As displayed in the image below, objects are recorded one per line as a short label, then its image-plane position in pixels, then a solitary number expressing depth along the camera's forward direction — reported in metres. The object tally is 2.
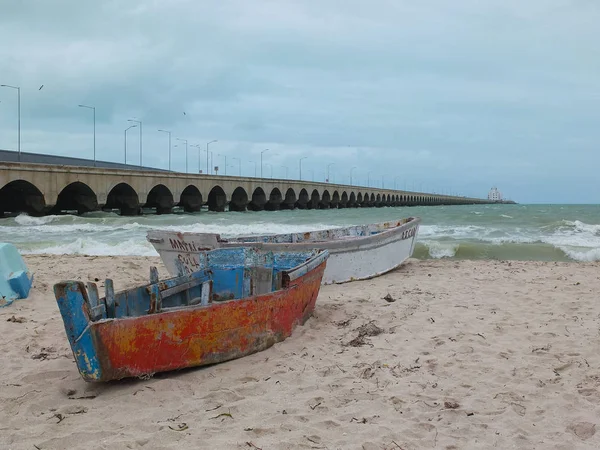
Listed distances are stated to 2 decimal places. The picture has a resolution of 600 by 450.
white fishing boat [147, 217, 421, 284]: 7.30
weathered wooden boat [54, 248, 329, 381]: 3.41
